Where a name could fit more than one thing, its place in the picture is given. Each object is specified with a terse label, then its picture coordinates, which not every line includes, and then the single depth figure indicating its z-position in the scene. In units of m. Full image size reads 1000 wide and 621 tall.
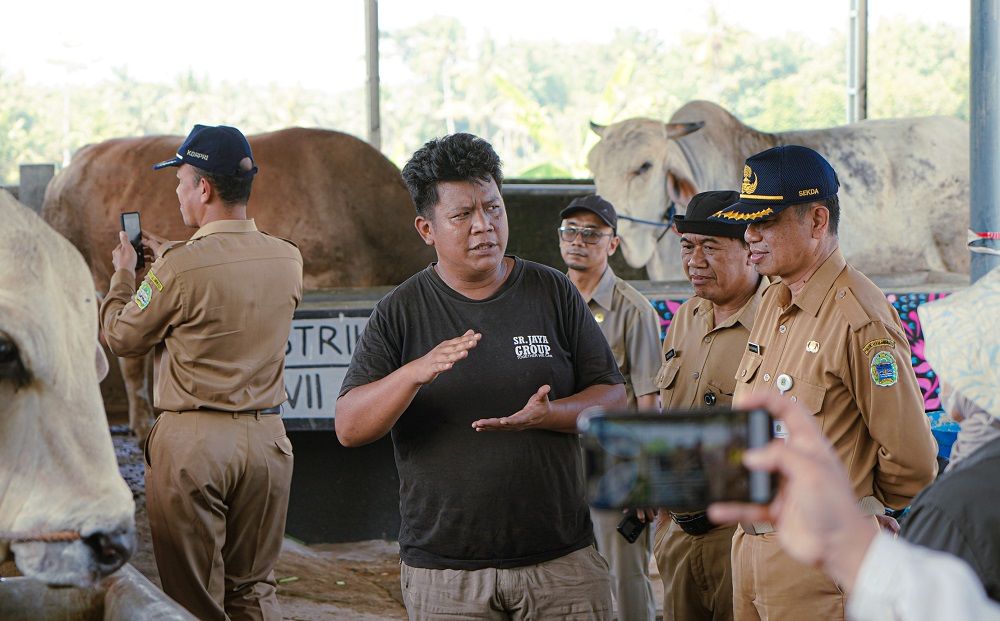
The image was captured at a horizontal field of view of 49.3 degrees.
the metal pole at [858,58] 8.40
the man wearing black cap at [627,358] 4.29
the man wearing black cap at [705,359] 3.53
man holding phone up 3.65
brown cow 7.64
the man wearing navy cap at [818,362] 2.71
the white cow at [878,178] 7.90
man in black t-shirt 2.77
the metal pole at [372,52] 7.50
